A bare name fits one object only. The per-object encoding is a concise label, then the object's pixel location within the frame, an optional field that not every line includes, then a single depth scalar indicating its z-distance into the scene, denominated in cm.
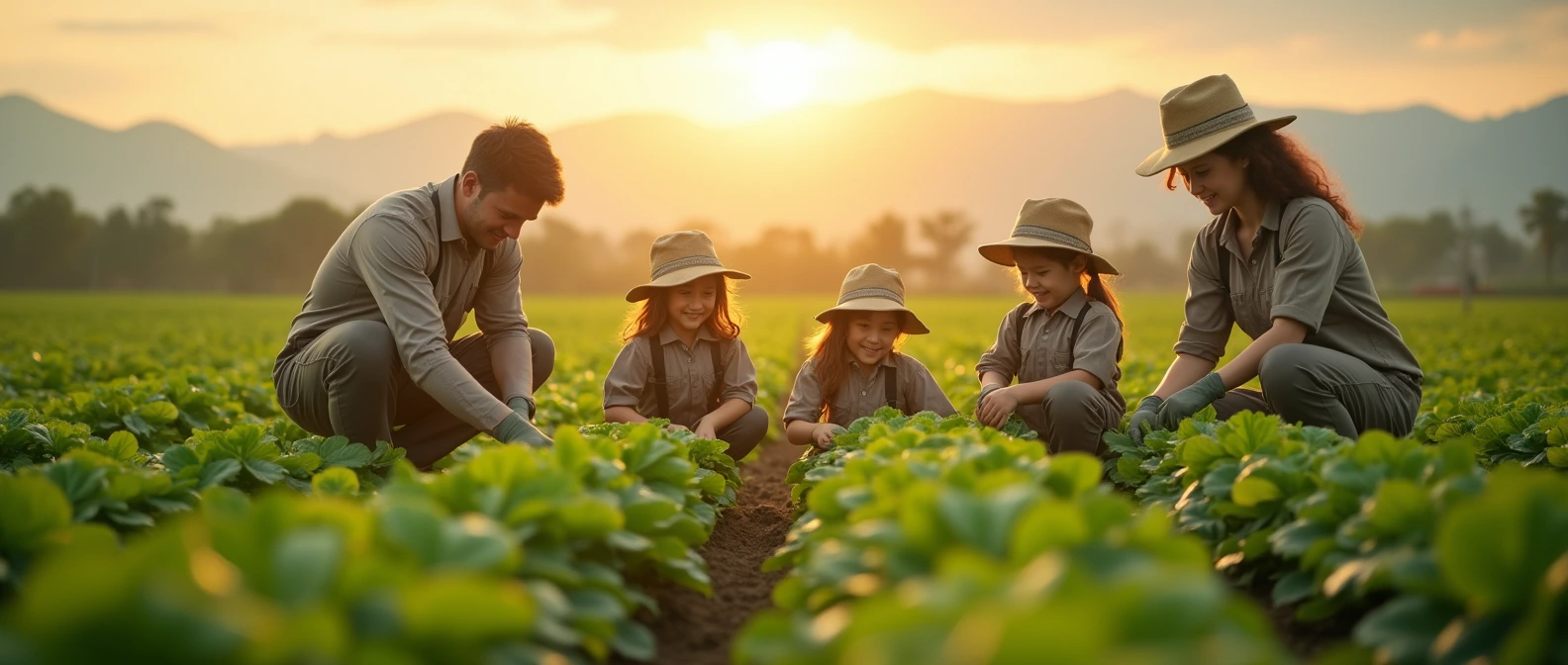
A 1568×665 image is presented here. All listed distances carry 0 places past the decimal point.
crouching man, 410
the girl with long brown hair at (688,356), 507
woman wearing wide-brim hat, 425
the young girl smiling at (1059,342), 446
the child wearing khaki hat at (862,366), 508
